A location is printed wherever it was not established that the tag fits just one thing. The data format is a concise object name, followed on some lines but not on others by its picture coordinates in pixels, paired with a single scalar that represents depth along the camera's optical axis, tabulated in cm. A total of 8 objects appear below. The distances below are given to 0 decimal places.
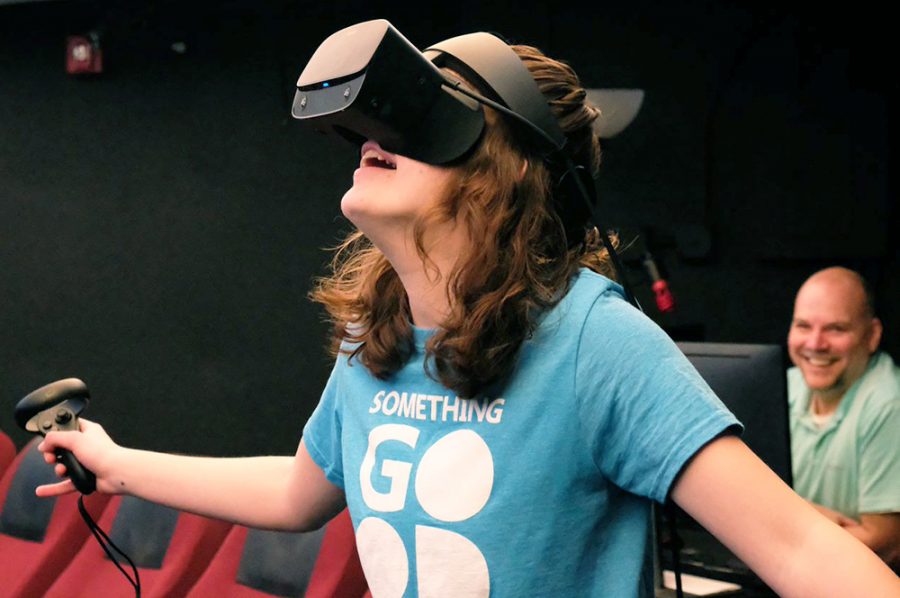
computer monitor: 201
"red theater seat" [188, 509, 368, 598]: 227
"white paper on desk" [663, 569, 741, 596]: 212
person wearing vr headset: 88
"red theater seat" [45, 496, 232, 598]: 264
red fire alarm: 466
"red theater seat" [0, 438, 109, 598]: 292
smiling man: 264
